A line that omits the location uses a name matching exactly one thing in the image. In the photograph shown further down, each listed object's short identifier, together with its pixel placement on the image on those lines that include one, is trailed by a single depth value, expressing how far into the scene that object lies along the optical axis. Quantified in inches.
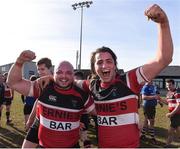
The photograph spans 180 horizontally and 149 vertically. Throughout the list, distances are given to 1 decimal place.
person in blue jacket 190.5
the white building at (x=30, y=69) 1288.3
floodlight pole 832.4
